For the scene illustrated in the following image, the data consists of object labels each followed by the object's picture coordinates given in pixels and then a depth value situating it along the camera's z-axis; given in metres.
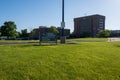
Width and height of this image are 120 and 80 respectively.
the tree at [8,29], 36.45
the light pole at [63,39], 9.52
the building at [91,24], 66.73
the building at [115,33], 60.64
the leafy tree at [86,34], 59.72
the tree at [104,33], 49.98
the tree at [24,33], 54.03
